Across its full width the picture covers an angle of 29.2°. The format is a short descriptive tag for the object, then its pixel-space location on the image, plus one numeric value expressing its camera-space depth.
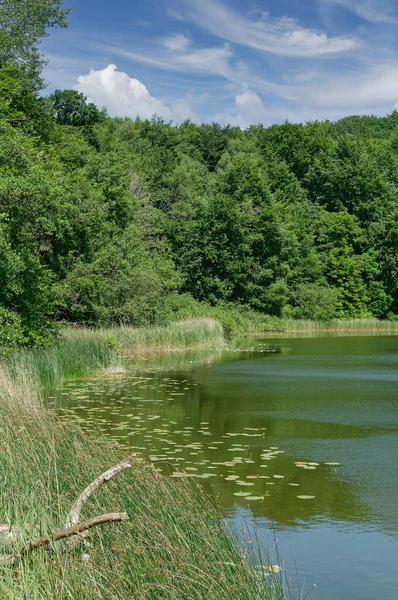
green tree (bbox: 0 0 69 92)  30.12
